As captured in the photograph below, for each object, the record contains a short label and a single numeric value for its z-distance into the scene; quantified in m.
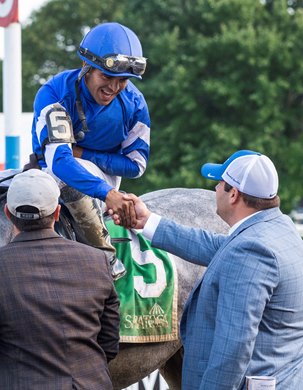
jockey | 8.97
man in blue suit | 6.96
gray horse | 10.48
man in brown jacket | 6.75
